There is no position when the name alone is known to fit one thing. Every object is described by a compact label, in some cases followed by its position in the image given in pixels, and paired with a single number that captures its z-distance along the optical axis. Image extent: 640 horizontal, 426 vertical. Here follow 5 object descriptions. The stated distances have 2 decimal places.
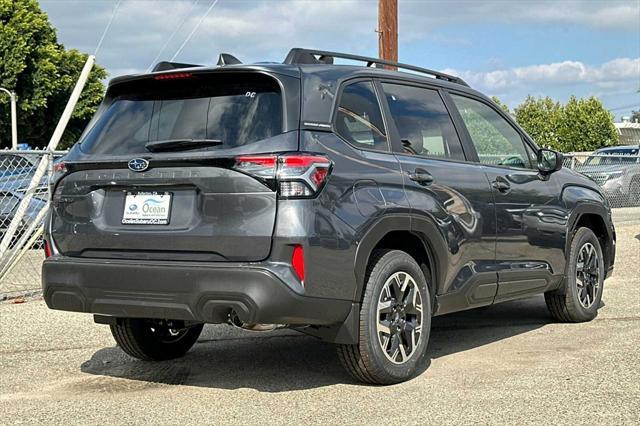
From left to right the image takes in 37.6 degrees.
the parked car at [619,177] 16.80
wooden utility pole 12.53
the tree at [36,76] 42.34
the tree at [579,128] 77.00
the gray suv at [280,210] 4.85
